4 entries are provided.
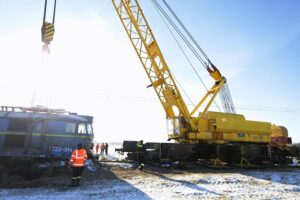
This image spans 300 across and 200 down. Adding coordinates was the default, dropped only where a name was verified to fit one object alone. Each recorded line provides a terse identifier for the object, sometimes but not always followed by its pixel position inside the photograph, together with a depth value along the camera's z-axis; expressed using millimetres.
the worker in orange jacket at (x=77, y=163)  9056
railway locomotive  12062
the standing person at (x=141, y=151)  13836
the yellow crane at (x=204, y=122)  18125
